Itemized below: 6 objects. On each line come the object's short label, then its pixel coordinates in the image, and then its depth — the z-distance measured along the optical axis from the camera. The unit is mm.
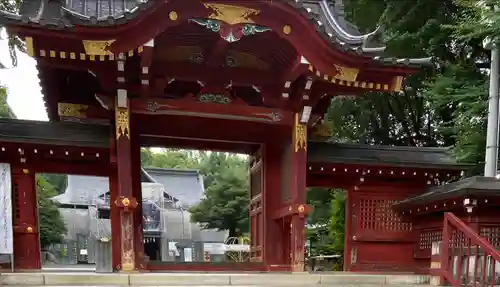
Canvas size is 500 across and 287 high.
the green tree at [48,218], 21117
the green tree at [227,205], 21047
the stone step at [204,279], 6195
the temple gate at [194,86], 6723
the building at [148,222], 23938
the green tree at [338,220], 13906
